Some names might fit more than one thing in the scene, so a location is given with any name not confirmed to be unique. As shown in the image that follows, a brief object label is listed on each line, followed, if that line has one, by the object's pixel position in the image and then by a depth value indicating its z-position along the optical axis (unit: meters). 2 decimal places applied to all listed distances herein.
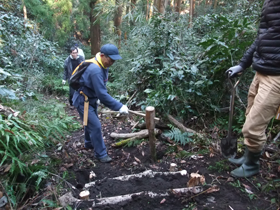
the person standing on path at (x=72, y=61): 6.61
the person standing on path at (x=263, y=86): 2.53
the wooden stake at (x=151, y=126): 3.33
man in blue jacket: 3.57
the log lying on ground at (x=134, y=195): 2.53
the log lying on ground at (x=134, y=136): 4.56
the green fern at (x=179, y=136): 4.02
